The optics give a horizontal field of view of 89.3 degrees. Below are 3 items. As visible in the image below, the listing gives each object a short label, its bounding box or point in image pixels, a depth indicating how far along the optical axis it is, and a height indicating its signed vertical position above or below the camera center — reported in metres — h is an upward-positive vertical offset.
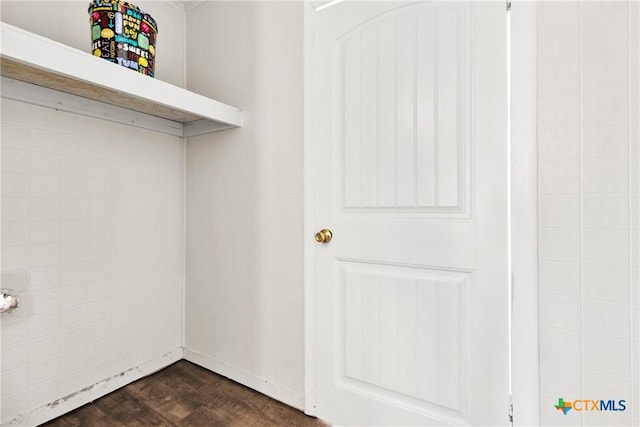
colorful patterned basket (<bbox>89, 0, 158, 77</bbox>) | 1.26 +0.71
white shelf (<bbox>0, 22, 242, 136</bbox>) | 1.05 +0.51
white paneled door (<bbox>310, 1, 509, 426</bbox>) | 1.09 -0.01
